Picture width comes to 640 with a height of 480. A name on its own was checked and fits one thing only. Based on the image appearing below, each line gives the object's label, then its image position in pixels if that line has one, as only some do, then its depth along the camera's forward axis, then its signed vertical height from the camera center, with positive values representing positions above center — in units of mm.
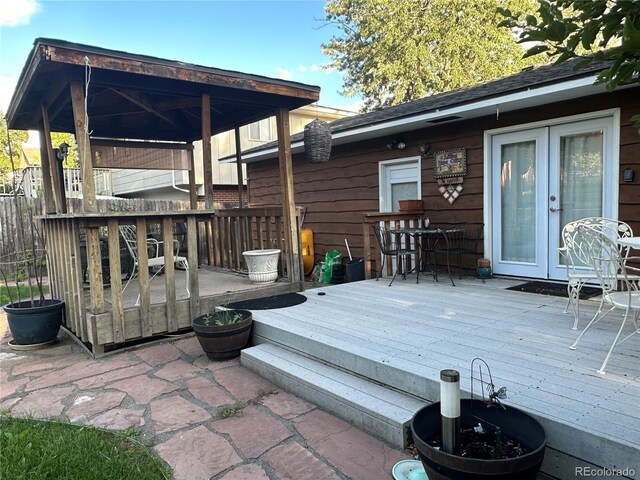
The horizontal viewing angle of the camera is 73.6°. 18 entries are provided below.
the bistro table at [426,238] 4761 -455
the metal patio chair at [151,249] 4316 -485
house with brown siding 4070 +486
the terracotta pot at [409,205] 5652 -30
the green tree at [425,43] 13898 +5331
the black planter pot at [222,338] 3369 -1013
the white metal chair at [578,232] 2910 -325
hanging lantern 5328 +832
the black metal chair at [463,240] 5207 -476
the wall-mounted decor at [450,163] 5281 +487
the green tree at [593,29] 919 +378
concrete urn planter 5016 -664
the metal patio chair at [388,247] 5051 -537
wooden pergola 3561 +1064
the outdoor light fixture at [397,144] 5988 +837
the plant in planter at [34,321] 3971 -971
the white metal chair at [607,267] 2262 -422
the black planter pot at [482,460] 1431 -901
